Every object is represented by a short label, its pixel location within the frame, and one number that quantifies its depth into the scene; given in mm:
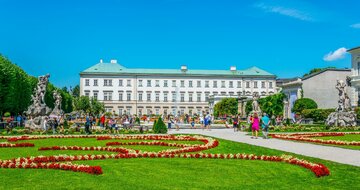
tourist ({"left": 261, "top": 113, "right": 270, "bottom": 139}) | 20730
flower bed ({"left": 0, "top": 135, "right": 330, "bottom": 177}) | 9180
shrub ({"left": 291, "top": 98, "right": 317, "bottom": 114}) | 49969
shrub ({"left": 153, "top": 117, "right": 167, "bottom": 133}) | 26078
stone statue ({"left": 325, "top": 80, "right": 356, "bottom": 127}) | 29938
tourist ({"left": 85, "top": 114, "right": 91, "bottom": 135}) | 24688
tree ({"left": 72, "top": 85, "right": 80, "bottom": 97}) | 143662
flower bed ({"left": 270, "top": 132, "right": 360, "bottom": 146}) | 16700
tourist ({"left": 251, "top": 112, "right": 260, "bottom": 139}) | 20984
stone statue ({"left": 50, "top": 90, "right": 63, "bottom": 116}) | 36741
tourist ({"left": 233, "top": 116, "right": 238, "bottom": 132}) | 29164
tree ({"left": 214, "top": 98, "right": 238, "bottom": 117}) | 72750
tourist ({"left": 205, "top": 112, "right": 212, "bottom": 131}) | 31661
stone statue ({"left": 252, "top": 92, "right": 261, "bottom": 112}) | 34625
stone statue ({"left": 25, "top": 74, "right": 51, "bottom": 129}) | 28856
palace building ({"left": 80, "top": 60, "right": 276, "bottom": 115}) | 90312
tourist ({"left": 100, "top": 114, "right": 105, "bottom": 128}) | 30497
